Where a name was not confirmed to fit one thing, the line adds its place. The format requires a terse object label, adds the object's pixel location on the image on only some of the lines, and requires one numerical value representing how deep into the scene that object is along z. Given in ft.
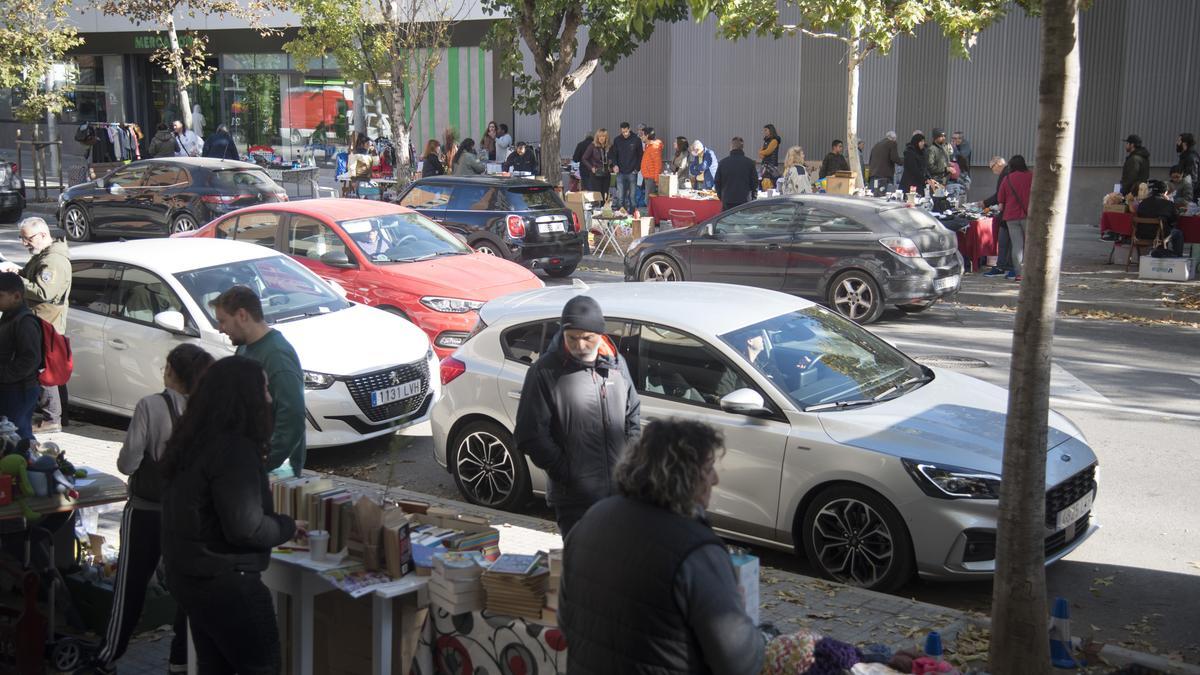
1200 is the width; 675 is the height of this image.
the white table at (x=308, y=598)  16.10
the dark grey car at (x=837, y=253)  48.44
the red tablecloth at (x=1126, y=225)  62.28
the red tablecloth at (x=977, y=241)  63.67
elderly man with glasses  31.65
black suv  57.36
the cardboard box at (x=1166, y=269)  58.49
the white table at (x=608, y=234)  70.90
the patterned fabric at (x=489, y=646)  15.64
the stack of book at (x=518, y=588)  15.61
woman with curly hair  10.44
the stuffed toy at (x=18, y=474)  18.88
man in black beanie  18.04
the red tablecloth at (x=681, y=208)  71.79
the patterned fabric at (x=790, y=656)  14.69
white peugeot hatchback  30.89
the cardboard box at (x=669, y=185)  79.25
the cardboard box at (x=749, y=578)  13.33
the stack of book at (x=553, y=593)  15.46
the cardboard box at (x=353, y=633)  16.46
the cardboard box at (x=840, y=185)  73.55
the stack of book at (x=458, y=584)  15.76
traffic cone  17.79
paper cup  16.71
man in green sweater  19.33
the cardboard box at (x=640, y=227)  70.95
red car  40.47
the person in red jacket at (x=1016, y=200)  58.49
